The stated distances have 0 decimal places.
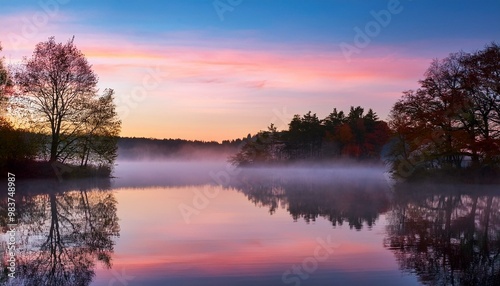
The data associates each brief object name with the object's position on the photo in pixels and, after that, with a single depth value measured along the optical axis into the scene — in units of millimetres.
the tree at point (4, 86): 48469
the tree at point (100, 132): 57406
